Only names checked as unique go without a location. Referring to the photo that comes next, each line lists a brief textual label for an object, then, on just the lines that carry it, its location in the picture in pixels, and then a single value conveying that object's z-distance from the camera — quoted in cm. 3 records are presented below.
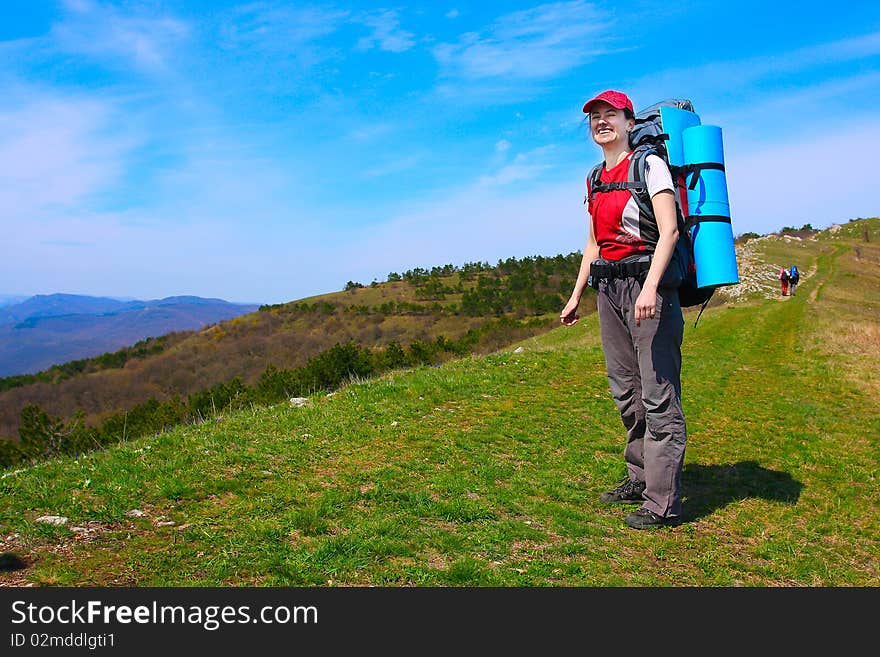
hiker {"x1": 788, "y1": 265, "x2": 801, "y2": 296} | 3344
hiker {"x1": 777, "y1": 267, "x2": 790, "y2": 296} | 3341
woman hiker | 450
